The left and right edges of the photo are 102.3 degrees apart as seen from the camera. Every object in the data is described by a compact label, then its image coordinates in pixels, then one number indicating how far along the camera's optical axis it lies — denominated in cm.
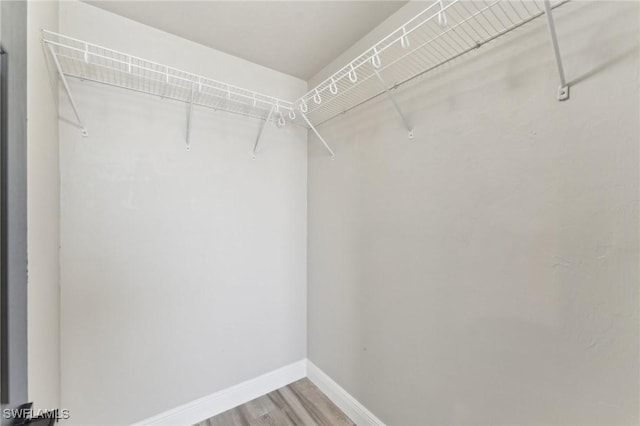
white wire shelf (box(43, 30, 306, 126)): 125
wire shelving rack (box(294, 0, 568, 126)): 90
